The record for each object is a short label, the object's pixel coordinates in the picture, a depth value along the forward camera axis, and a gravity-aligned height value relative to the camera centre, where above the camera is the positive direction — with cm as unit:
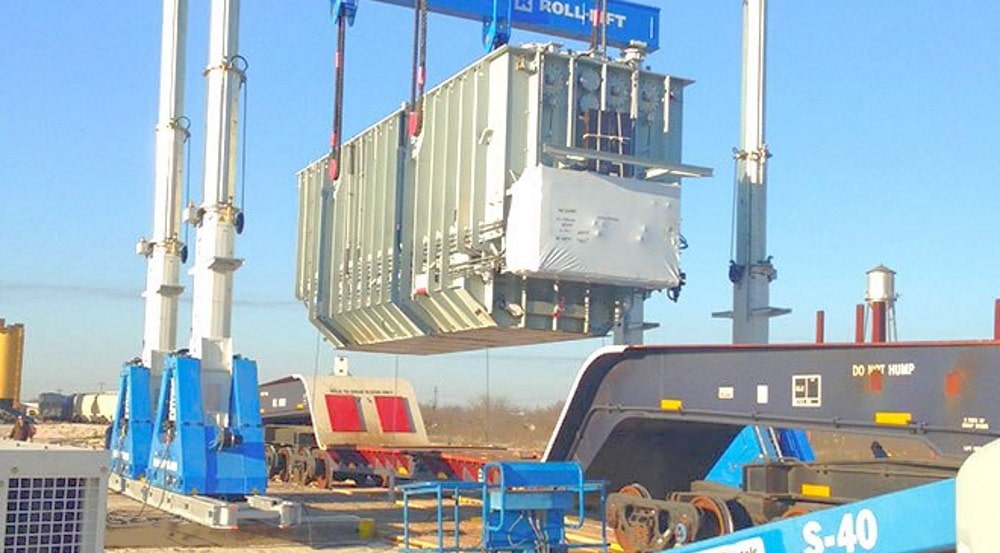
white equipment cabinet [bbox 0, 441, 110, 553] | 522 -59
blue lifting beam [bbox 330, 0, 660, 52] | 2023 +630
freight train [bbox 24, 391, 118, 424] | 6462 -230
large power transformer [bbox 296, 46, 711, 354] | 1595 +251
